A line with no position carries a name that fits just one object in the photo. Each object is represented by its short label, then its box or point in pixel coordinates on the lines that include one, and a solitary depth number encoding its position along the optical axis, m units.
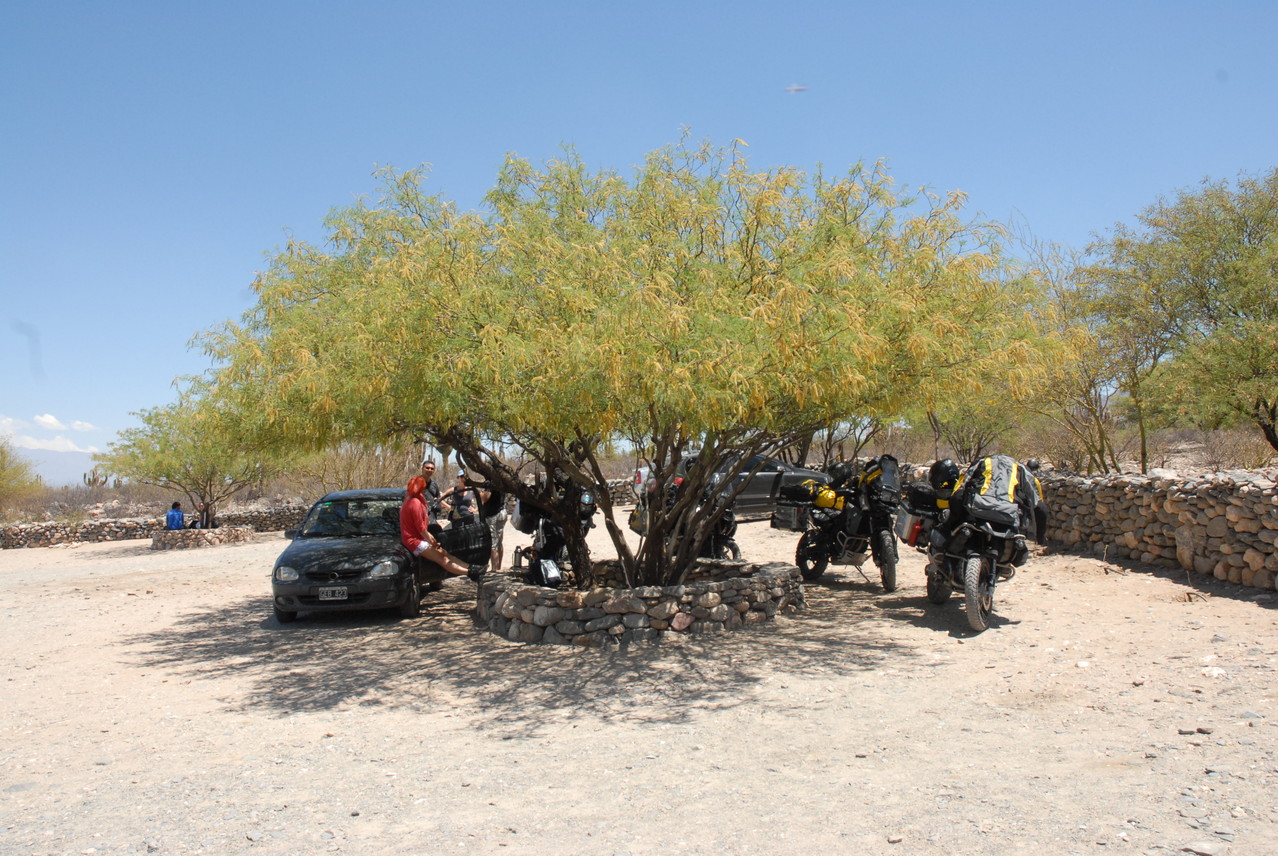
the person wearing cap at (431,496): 11.69
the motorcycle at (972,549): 8.29
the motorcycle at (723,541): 13.07
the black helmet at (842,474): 11.37
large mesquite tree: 6.55
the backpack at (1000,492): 8.43
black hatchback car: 9.94
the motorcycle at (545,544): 10.16
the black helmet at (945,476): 9.45
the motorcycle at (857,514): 10.88
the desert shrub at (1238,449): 21.02
